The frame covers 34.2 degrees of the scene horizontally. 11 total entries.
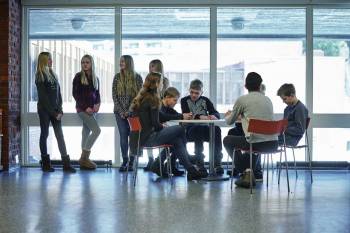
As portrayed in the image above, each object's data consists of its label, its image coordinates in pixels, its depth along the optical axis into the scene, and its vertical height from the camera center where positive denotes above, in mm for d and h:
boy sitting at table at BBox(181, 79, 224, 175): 7102 -221
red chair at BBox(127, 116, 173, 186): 6242 -261
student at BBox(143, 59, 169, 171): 7394 +521
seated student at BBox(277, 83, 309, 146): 6676 -101
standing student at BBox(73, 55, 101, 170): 7922 +66
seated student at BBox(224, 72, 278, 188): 5891 -69
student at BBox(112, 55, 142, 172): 7672 +200
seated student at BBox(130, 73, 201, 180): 6219 -81
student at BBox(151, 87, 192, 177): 6848 +19
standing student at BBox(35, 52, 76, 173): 7621 +10
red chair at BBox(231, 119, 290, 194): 5617 -194
